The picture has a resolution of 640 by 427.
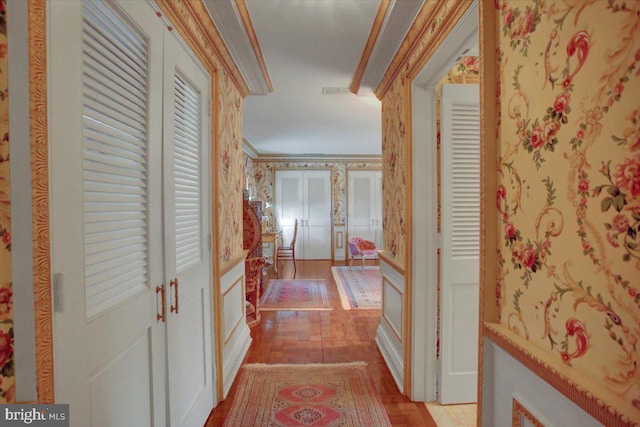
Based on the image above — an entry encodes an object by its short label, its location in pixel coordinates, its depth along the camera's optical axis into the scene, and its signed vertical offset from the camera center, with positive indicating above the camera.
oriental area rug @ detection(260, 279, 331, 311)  4.12 -1.27
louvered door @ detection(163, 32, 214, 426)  1.41 -0.14
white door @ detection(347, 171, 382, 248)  7.64 +0.15
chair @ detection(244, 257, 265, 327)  3.51 -0.85
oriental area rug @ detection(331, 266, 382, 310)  4.20 -1.27
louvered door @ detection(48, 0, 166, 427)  0.79 -0.01
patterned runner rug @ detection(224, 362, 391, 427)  1.94 -1.30
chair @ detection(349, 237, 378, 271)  6.16 -0.79
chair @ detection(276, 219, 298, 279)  6.45 -0.96
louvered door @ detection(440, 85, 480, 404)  2.03 -0.17
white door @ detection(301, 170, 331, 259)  7.57 -0.17
